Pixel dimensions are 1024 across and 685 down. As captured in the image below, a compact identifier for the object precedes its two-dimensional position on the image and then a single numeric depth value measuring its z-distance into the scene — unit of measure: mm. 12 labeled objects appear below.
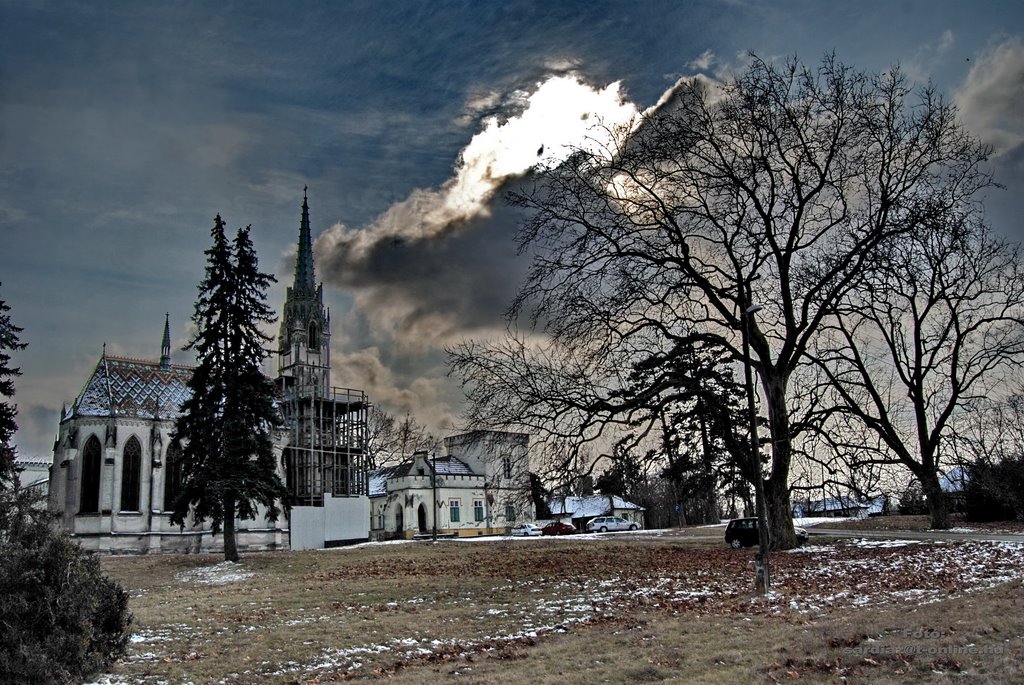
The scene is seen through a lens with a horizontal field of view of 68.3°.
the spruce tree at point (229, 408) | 33625
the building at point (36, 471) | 86125
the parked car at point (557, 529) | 56938
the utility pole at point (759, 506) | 14641
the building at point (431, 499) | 65562
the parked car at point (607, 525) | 57925
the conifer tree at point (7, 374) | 31516
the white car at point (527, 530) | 60406
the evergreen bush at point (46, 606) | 8344
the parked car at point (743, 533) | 27531
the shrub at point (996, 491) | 31766
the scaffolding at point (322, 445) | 57094
